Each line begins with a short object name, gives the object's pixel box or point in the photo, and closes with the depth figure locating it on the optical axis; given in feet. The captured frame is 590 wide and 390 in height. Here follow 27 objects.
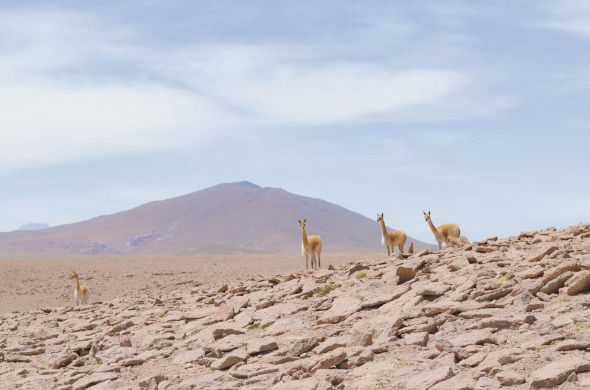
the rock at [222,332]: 53.93
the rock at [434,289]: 48.65
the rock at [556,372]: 31.76
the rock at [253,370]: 42.57
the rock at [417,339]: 40.81
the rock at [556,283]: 43.27
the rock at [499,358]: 34.71
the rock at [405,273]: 56.34
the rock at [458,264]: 54.60
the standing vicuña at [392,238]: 91.45
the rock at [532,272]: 46.48
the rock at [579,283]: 41.86
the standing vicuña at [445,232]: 83.66
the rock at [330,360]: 40.40
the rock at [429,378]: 34.55
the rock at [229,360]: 46.42
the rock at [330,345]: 43.47
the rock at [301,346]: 44.62
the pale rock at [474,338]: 38.34
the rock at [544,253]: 50.98
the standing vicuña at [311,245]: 92.07
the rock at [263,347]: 46.96
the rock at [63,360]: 58.29
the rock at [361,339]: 42.78
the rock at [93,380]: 50.06
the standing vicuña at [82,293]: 103.24
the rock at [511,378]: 32.78
